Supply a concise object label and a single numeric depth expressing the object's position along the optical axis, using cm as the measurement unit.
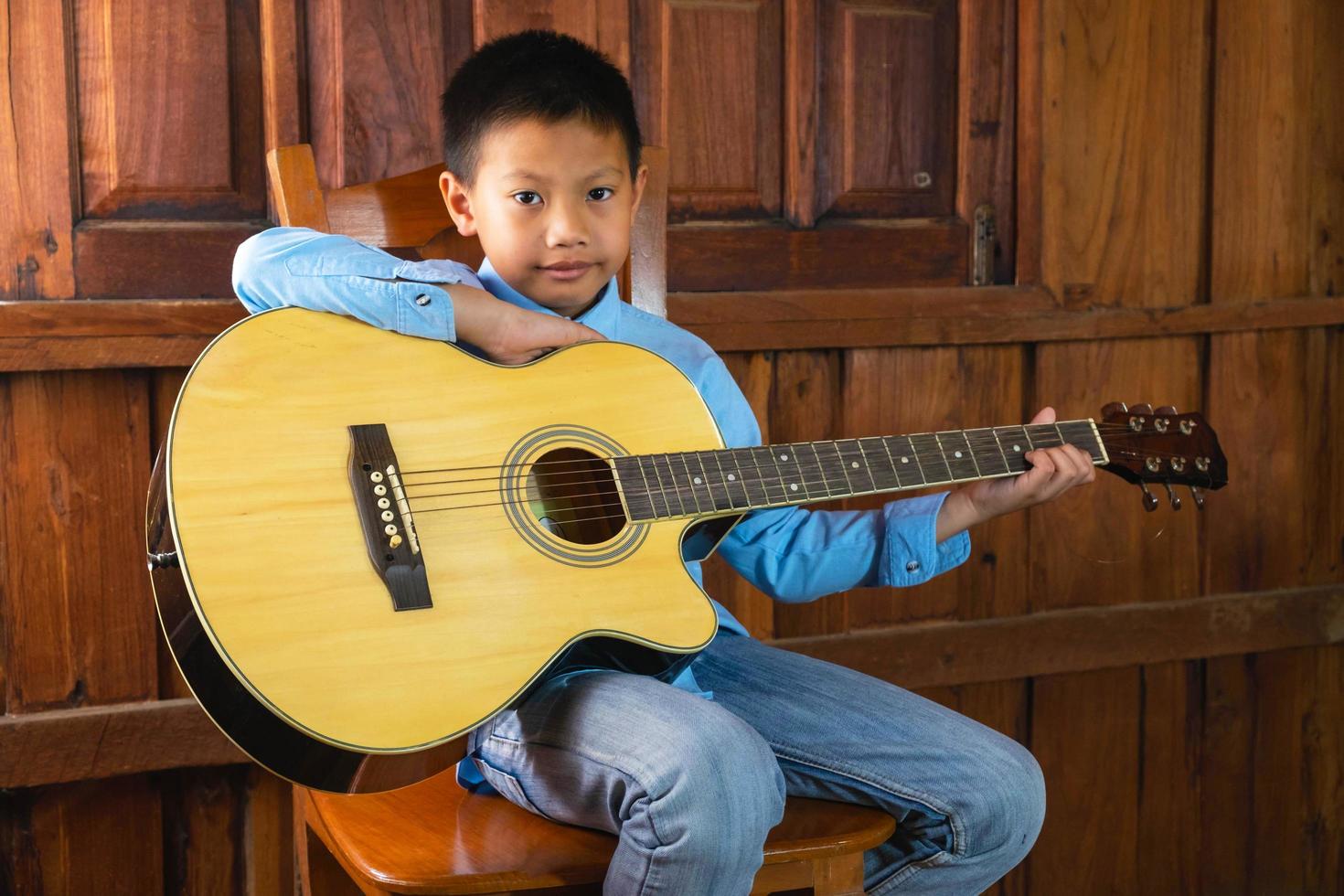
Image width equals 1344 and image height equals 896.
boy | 128
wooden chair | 131
